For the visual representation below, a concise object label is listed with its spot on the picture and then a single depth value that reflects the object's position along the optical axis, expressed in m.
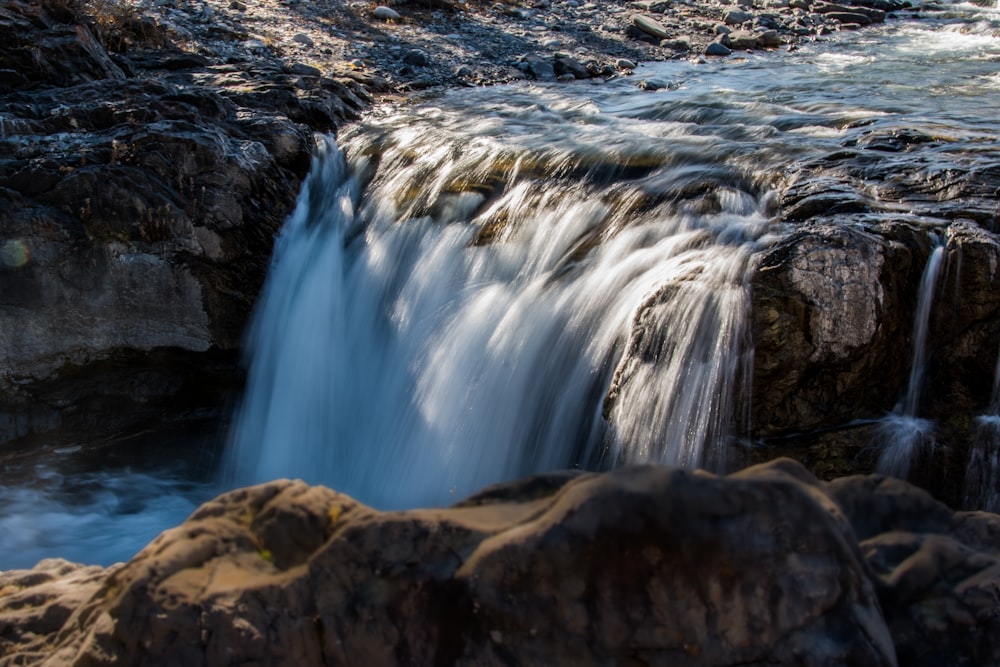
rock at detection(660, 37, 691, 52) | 14.96
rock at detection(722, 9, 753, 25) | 16.59
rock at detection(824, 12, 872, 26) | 16.84
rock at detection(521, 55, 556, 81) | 12.72
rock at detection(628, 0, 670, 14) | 17.64
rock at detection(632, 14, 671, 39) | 15.55
